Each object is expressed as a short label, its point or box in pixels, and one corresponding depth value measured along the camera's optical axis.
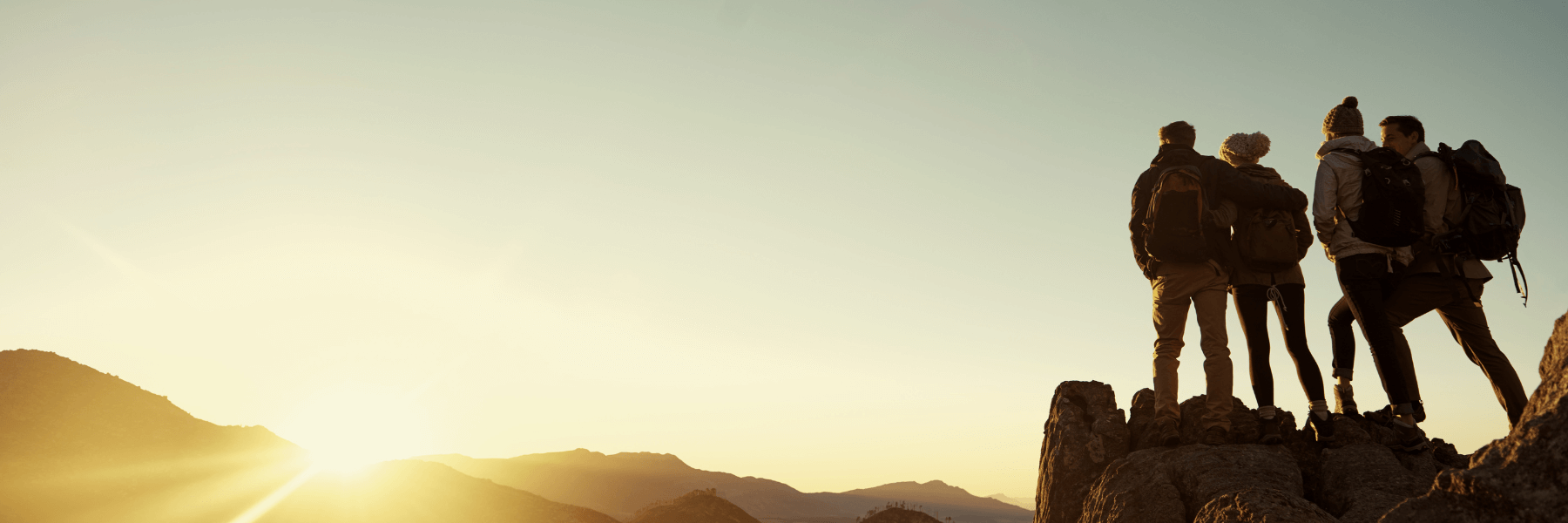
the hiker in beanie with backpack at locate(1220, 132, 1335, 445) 6.54
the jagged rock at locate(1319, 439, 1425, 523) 5.48
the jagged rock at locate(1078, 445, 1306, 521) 5.90
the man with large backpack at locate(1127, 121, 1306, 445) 6.57
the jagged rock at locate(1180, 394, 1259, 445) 6.85
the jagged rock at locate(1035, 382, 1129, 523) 7.41
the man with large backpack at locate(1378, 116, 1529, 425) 5.57
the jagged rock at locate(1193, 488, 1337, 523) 4.77
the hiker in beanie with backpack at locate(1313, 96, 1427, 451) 5.84
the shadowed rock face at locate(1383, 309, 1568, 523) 2.76
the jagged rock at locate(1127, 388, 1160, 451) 7.36
